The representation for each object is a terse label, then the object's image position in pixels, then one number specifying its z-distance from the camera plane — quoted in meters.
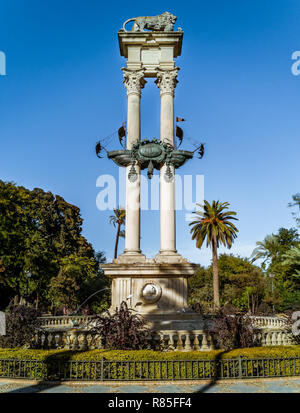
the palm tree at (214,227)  45.19
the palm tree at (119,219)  59.22
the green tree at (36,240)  39.75
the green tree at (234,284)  52.44
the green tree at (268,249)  69.75
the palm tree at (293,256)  38.84
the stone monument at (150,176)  18.53
